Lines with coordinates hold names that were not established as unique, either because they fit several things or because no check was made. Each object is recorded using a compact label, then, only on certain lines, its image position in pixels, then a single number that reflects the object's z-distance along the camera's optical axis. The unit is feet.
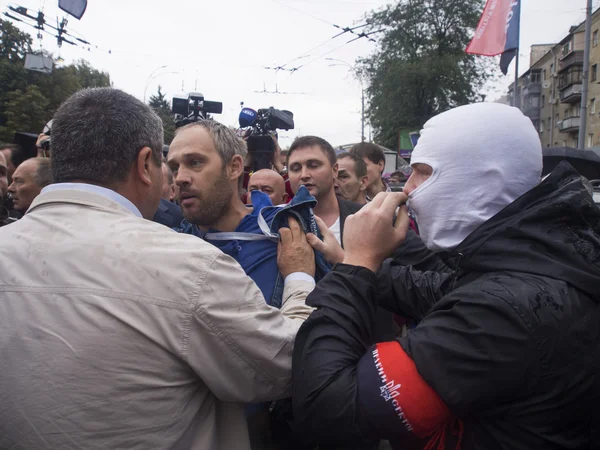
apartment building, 131.64
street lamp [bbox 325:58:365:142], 101.49
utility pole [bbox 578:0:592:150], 39.27
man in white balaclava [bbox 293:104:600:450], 3.48
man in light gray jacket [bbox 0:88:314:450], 3.74
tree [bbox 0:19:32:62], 92.17
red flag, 38.11
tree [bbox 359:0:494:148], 108.27
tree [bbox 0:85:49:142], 78.95
